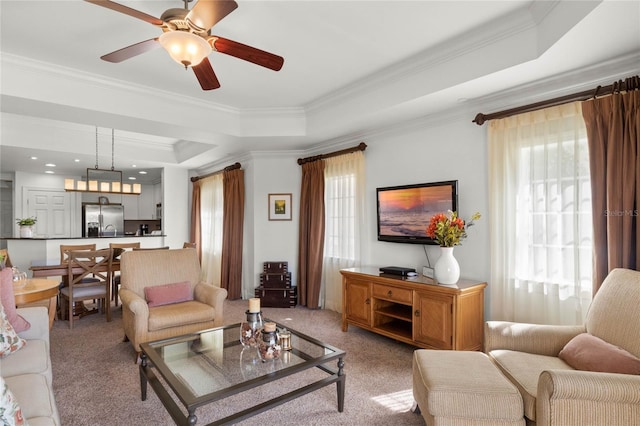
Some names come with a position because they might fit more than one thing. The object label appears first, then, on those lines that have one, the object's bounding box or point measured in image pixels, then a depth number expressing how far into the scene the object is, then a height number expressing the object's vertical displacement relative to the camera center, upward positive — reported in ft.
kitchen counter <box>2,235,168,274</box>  16.99 -1.48
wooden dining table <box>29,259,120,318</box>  13.24 -1.97
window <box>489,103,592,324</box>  8.57 -0.04
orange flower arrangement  10.07 -0.38
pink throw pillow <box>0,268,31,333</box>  7.23 -1.80
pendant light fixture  18.10 +1.81
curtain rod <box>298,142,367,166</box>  14.08 +2.86
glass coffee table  5.97 -3.00
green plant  18.13 -0.09
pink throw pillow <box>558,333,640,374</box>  5.57 -2.46
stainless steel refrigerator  26.40 -0.01
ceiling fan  5.97 +3.57
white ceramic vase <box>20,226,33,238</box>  18.13 -0.57
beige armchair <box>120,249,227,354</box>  9.76 -2.46
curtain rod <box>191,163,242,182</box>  18.69 +2.81
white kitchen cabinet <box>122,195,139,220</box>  28.76 +1.14
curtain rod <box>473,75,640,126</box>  7.53 +2.92
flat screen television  11.33 +0.33
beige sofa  4.83 -2.61
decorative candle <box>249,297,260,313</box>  8.12 -2.06
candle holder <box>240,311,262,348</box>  7.82 -2.58
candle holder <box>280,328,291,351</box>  7.66 -2.79
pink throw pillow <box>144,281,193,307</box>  10.85 -2.42
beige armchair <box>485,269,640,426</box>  4.88 -2.55
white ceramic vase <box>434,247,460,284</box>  9.96 -1.53
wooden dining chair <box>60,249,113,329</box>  13.33 -2.57
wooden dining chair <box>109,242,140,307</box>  16.20 -2.62
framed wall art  17.58 +0.61
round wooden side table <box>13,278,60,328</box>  9.34 -1.98
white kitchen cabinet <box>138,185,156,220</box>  29.76 +1.35
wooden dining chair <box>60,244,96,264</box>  16.02 -1.29
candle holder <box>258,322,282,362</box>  7.23 -2.75
